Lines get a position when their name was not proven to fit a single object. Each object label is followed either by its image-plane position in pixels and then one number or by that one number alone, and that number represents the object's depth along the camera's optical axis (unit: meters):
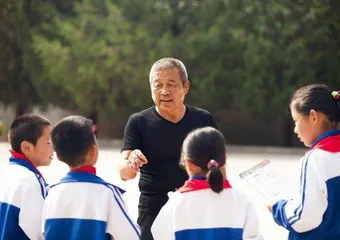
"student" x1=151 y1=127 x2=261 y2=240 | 5.56
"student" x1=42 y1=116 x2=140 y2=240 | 5.63
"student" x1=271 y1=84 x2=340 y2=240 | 5.64
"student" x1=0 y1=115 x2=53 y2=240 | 6.02
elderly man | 7.26
